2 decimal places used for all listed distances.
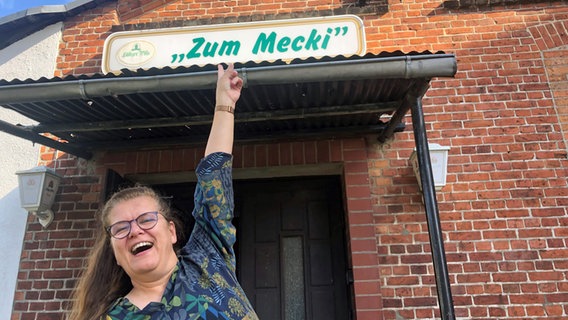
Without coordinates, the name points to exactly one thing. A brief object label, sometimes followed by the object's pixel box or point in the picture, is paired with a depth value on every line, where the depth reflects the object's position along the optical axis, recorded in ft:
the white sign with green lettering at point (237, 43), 11.94
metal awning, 8.00
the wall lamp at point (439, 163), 10.48
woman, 4.66
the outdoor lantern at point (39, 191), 11.09
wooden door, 11.84
